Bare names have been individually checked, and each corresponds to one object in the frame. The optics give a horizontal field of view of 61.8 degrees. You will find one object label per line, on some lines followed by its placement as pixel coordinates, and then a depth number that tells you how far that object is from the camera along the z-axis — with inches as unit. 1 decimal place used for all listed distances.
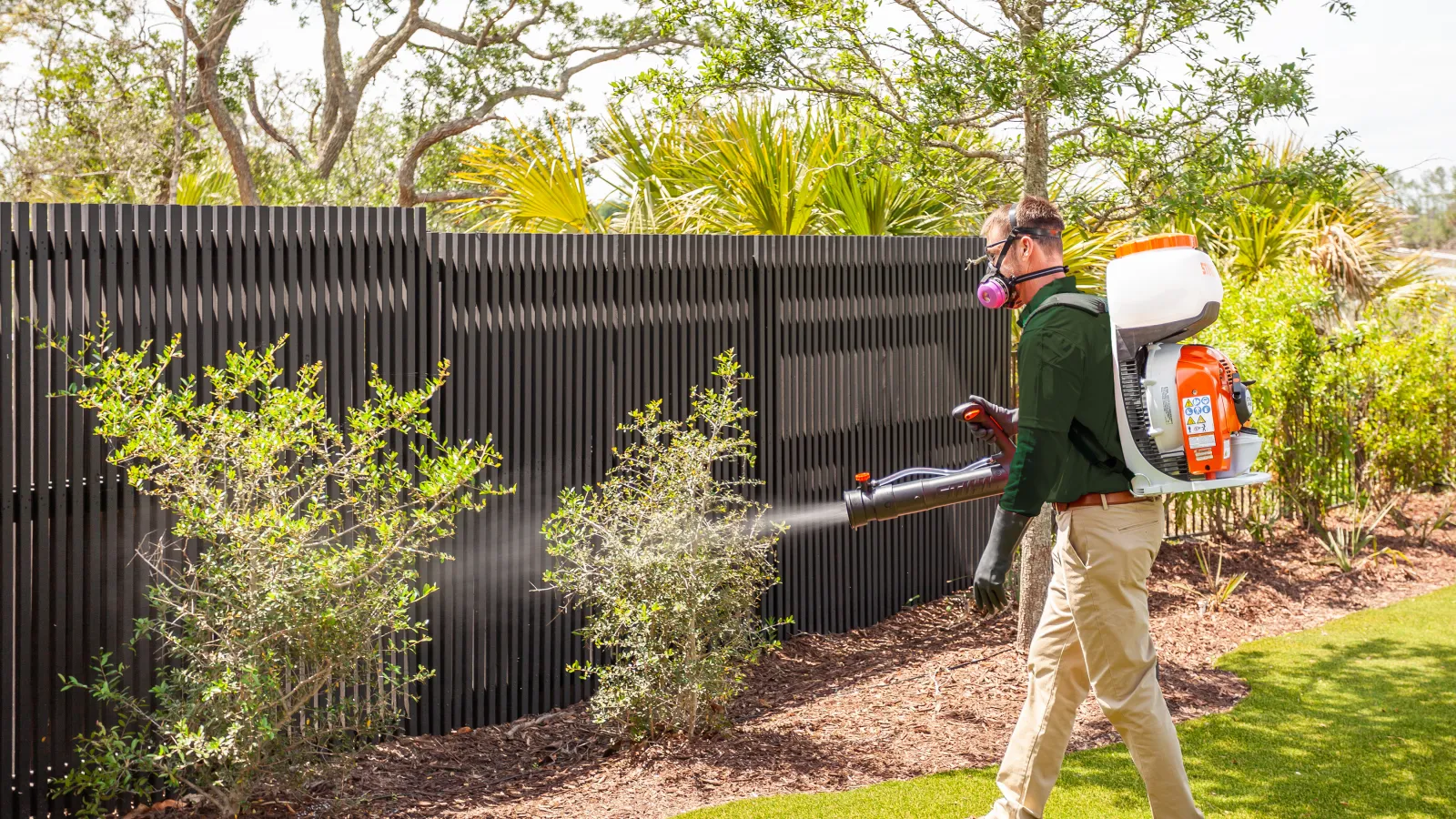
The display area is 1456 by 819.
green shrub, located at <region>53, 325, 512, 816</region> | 151.6
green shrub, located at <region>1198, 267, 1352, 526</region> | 320.2
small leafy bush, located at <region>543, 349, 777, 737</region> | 185.3
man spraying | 140.6
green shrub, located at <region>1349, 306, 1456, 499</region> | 347.9
